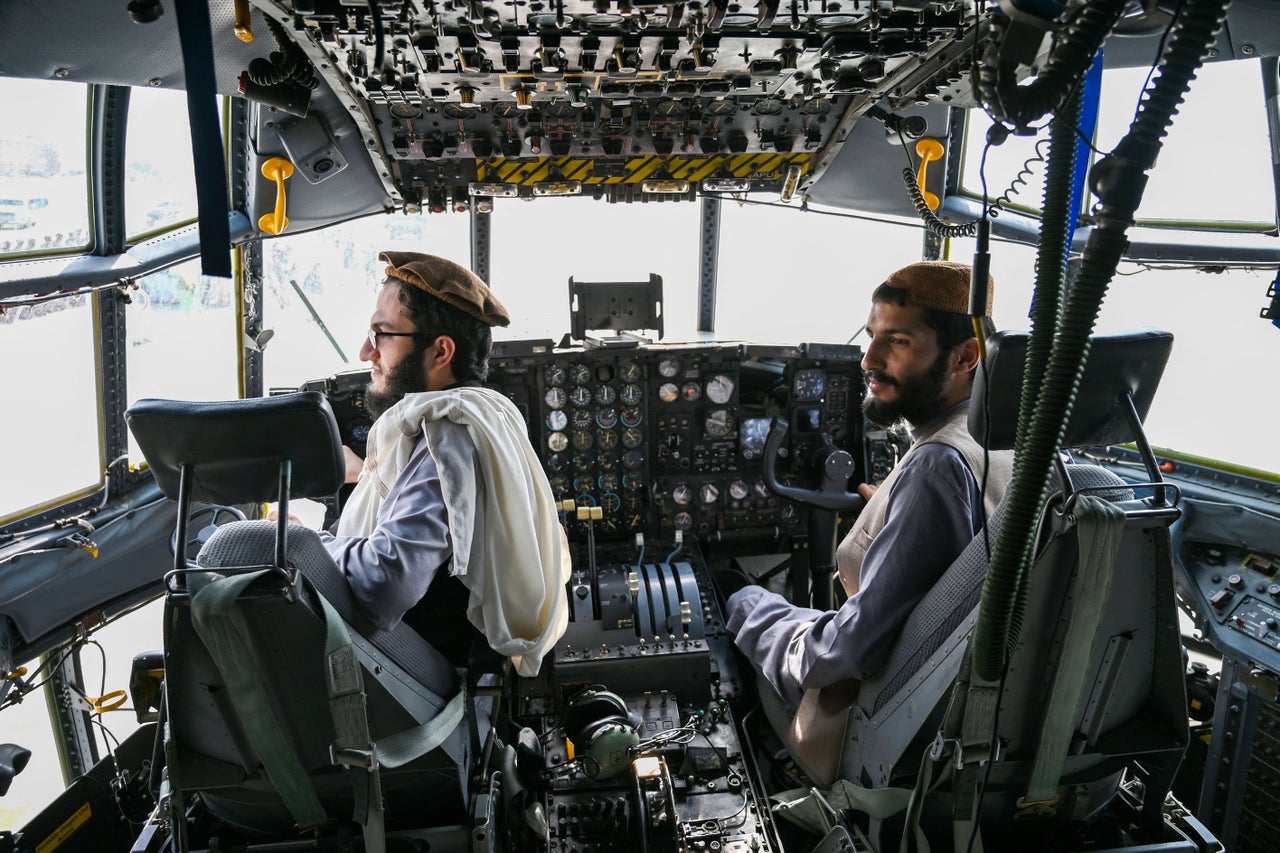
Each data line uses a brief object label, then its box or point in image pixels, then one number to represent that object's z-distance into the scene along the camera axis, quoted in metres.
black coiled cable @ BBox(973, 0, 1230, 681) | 0.81
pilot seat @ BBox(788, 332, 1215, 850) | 1.26
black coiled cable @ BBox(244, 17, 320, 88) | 2.07
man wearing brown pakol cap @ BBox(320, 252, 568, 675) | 1.69
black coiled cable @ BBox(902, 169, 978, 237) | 3.31
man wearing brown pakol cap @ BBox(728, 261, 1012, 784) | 1.72
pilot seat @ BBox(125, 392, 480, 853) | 1.29
